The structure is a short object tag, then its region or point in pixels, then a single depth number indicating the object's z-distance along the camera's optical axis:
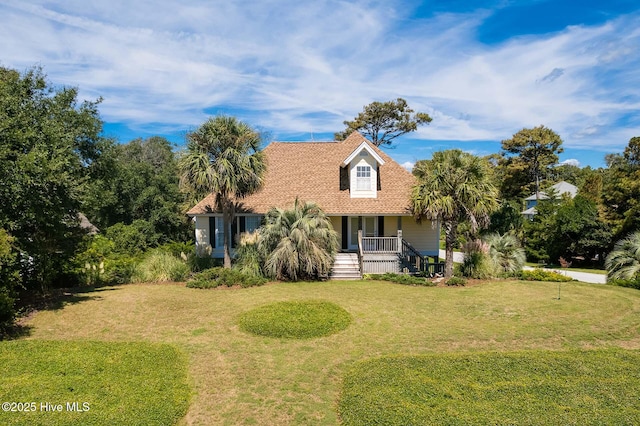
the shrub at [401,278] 16.75
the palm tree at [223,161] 16.58
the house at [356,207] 19.52
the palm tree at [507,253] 18.75
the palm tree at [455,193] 16.44
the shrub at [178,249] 20.83
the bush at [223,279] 16.12
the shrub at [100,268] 16.83
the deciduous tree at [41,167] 10.43
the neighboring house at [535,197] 40.82
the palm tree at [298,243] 16.89
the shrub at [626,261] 16.36
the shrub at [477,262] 17.73
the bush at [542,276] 17.41
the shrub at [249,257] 17.52
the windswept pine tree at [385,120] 39.44
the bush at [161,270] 17.17
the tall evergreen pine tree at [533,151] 40.81
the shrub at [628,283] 15.36
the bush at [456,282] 16.41
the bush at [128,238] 25.72
